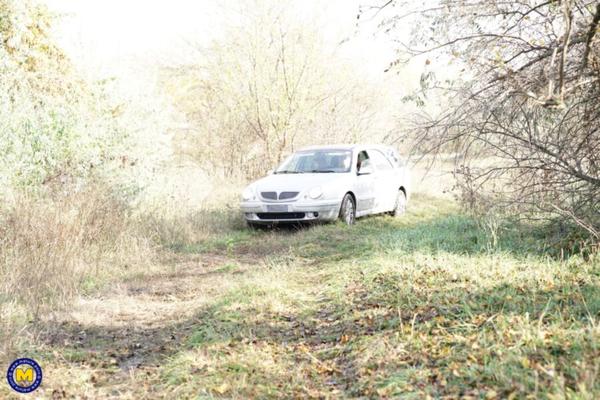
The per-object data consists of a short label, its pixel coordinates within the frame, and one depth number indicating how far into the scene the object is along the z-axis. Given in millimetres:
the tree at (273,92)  17062
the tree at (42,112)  8609
